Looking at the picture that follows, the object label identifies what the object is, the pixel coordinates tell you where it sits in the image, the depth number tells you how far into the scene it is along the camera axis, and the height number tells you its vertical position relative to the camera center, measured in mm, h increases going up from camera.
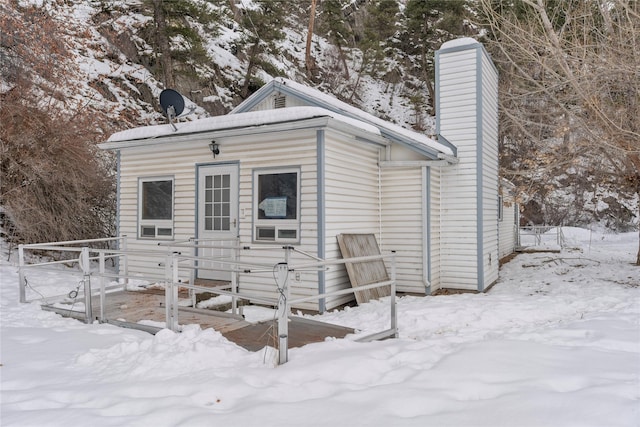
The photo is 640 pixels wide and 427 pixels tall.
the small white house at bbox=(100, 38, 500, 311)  7727 +789
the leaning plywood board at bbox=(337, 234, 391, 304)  7883 -858
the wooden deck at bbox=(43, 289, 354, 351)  5109 -1349
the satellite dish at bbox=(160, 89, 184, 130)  9334 +2549
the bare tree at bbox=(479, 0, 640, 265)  7918 +2569
